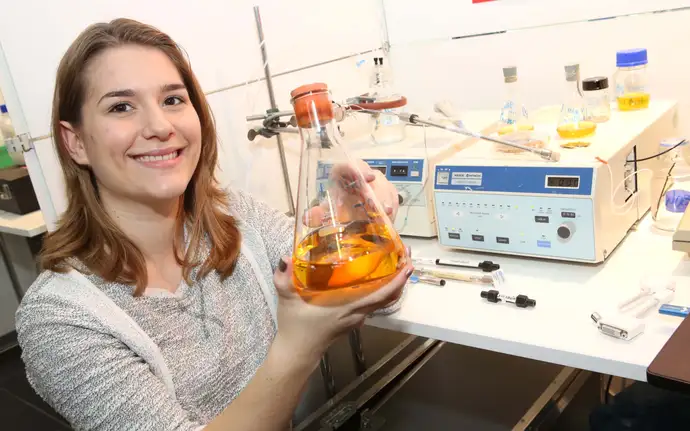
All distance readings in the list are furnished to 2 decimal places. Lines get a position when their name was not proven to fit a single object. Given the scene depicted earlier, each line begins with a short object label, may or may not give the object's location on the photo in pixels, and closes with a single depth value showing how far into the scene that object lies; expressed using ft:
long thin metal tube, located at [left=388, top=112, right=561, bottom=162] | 3.94
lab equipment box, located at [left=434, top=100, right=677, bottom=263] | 3.82
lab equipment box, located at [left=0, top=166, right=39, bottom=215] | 7.63
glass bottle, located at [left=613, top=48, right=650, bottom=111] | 4.89
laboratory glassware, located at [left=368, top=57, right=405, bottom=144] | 4.91
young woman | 2.81
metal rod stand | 5.37
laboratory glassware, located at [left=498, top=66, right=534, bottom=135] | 4.82
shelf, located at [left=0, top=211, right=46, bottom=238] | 7.06
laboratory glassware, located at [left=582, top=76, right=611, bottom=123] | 4.79
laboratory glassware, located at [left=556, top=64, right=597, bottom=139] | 4.44
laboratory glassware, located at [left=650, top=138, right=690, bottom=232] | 4.30
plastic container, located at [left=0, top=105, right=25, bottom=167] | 7.66
